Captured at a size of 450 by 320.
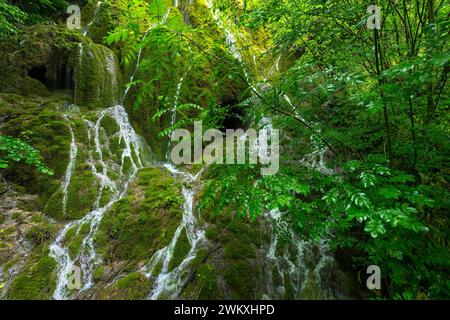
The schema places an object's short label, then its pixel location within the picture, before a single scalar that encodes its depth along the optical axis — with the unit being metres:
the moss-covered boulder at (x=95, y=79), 8.29
